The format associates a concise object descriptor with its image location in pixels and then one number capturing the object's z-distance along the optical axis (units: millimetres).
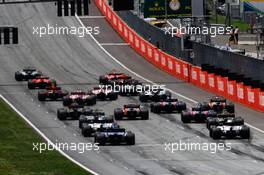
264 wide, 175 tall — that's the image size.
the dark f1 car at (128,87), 78688
